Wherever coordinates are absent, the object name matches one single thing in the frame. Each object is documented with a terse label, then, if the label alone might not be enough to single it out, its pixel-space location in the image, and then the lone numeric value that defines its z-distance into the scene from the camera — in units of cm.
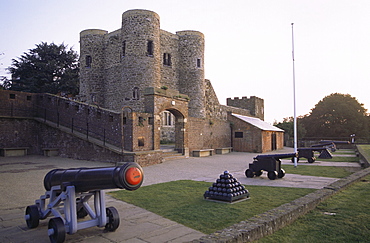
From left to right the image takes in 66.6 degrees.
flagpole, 1354
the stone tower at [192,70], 2814
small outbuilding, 2439
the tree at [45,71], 2891
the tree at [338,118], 4466
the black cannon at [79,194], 380
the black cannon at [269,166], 948
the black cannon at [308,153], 1566
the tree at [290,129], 3981
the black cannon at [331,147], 2323
